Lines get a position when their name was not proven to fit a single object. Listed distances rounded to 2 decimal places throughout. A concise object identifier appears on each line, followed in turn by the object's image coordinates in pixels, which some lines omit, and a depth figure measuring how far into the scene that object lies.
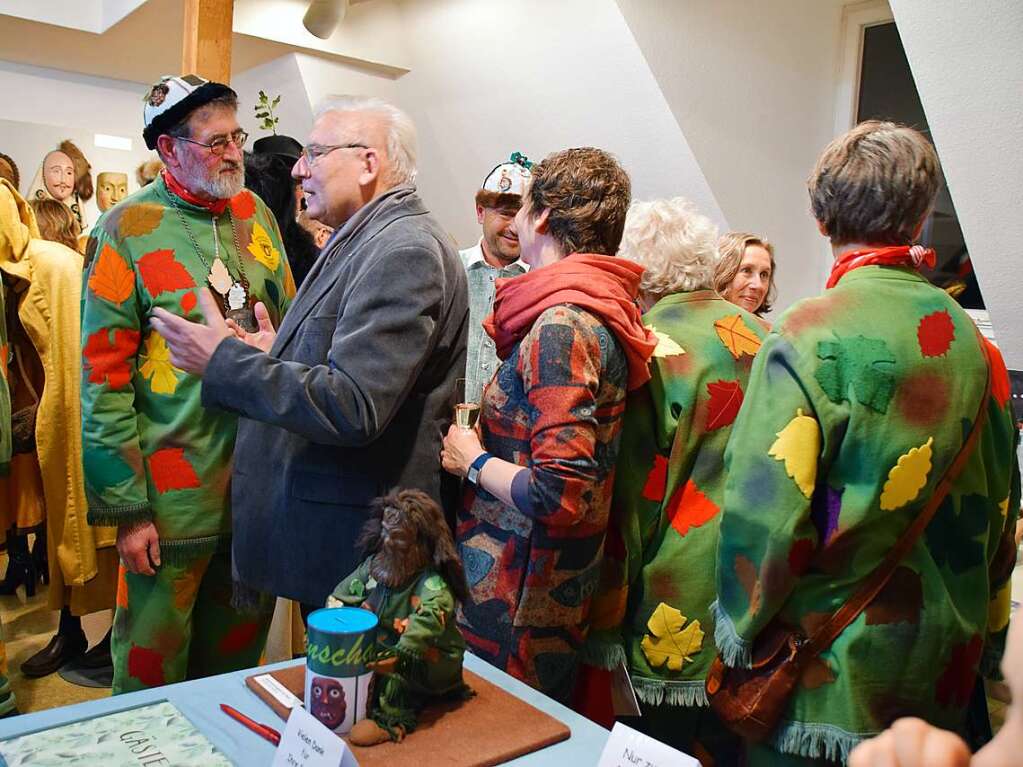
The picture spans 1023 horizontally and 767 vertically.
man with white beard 1.92
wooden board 1.00
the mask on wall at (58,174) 4.74
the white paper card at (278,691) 1.11
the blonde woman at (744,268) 2.86
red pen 1.04
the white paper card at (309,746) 0.87
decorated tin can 0.99
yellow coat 2.88
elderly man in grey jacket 1.50
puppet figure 1.05
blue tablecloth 1.02
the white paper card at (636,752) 0.90
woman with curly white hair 1.75
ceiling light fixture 3.84
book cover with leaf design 0.97
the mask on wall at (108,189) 5.05
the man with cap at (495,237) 3.15
